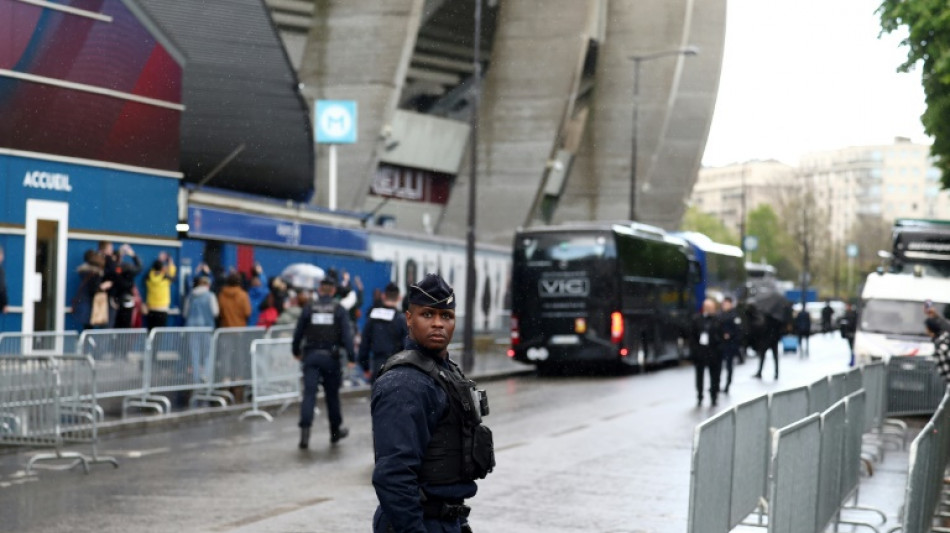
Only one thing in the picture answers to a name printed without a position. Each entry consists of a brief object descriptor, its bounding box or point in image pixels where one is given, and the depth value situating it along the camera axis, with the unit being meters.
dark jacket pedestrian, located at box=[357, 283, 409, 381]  15.95
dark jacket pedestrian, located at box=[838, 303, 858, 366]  36.75
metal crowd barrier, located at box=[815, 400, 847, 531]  8.95
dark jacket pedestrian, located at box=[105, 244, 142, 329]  21.44
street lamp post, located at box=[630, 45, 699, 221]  49.12
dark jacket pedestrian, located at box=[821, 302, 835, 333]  53.78
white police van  23.98
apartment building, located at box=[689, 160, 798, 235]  130.11
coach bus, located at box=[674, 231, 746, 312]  45.19
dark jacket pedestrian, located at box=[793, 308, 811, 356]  47.46
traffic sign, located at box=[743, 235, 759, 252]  79.37
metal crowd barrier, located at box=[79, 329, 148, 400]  17.19
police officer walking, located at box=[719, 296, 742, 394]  25.22
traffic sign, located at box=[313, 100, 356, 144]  37.47
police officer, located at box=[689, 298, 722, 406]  22.92
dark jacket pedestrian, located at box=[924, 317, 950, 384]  17.11
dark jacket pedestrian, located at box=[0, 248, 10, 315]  17.52
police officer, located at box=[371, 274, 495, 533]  4.82
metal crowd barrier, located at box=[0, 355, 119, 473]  13.60
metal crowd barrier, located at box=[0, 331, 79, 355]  15.60
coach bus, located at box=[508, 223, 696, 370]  31.12
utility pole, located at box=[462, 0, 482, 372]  31.06
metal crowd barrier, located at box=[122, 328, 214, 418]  18.27
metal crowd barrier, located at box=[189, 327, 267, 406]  19.38
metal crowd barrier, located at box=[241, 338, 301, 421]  19.67
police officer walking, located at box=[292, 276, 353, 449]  15.22
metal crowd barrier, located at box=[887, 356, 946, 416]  18.95
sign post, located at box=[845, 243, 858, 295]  97.31
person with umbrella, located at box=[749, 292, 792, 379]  31.45
